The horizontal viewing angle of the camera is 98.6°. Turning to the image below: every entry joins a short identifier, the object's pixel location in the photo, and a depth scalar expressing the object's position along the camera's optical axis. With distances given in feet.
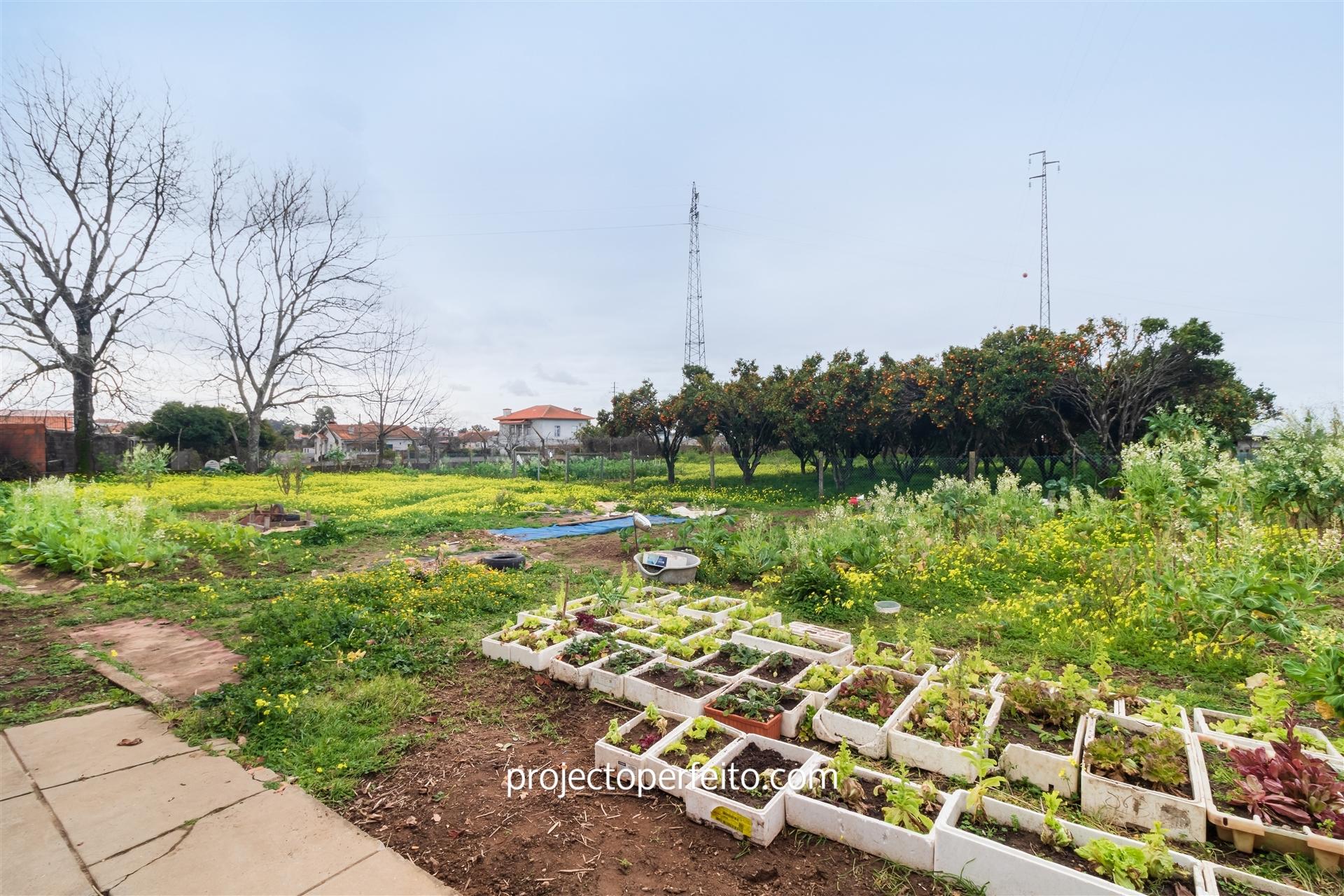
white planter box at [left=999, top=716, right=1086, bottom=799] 8.33
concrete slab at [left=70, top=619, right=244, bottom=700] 12.96
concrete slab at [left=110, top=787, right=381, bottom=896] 7.07
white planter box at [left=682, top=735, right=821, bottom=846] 7.81
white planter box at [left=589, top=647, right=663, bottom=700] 12.09
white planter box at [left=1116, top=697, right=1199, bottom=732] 9.23
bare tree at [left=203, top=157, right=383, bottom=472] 77.46
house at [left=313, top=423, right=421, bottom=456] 173.06
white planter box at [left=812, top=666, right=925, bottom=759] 9.55
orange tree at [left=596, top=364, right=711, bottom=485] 61.11
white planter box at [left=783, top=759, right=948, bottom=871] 7.30
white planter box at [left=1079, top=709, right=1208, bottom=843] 7.46
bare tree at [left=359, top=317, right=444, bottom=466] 103.19
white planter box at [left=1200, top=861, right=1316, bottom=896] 6.35
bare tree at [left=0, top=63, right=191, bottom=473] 56.03
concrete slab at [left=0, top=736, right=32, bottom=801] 8.77
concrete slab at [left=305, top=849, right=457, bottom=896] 6.97
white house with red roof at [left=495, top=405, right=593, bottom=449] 165.58
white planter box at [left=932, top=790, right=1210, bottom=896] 6.47
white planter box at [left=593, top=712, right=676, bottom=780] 9.19
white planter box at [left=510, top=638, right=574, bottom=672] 13.39
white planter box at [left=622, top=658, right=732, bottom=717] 10.93
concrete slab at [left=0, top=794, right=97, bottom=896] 6.95
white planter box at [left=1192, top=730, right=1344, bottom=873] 6.88
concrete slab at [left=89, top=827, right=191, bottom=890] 7.11
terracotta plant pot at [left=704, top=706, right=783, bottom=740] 9.95
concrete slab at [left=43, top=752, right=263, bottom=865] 7.89
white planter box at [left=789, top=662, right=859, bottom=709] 10.77
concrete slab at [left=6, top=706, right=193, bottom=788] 9.45
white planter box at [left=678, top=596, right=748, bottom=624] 15.65
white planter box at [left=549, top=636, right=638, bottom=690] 12.53
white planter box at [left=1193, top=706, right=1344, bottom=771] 8.13
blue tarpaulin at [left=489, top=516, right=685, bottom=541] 34.73
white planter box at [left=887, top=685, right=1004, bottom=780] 8.84
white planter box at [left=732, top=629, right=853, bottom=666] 12.77
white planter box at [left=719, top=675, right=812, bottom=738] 10.32
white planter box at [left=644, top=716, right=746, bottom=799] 8.80
